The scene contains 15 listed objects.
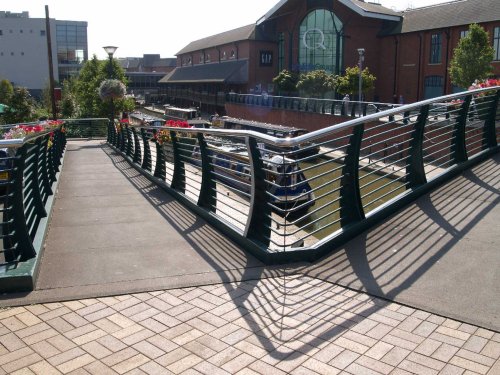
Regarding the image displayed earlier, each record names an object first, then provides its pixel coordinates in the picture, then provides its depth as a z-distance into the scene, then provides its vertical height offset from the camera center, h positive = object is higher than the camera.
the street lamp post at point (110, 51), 26.25 +2.21
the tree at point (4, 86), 51.72 +1.04
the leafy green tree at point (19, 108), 35.78 -0.78
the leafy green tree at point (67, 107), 42.78 -0.84
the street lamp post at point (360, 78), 35.94 +1.28
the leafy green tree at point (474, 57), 31.42 +2.39
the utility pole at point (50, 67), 30.71 +1.73
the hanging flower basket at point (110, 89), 26.55 +0.36
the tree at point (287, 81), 48.50 +1.43
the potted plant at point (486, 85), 10.10 +0.25
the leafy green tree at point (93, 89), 37.29 +0.58
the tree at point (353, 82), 39.53 +1.12
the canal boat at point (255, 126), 30.67 -1.92
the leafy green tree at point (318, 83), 43.76 +1.14
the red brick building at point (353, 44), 40.03 +4.71
